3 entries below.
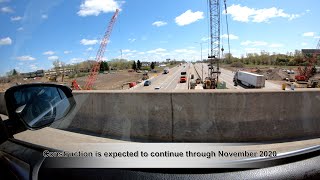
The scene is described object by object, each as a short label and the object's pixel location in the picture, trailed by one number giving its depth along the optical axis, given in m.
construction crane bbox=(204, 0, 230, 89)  44.96
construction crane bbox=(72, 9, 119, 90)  47.49
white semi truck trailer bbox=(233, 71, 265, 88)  38.87
